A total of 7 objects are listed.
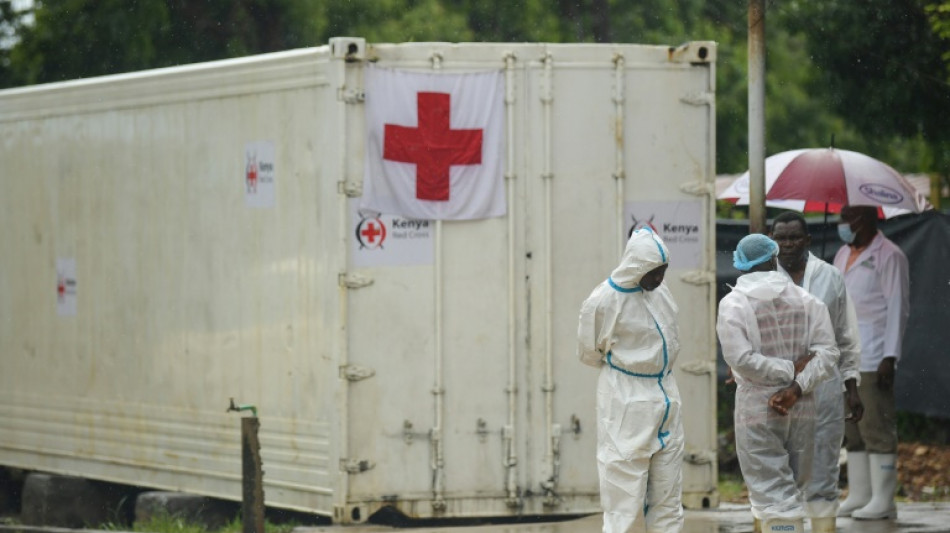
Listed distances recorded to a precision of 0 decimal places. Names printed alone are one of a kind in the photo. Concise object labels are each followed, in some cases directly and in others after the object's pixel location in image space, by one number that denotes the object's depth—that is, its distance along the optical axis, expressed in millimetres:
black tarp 25219
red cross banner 18516
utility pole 18422
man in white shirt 20125
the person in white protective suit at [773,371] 16047
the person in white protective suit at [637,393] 16187
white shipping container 18578
